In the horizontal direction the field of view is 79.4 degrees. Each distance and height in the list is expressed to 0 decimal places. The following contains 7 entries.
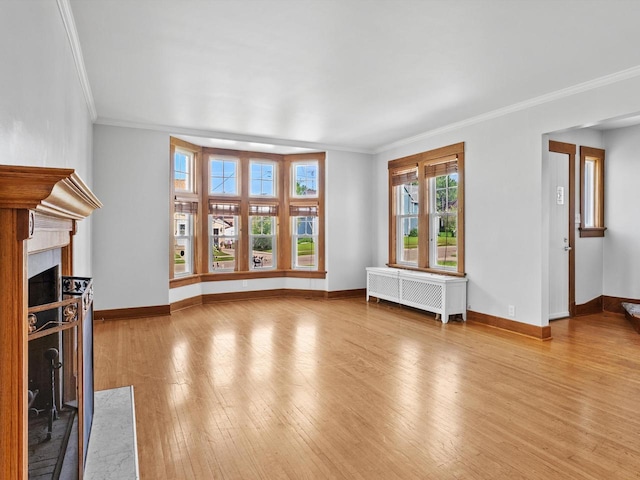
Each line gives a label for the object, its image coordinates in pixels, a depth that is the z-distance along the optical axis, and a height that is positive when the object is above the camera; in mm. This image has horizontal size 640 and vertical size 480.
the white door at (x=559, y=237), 5469 +32
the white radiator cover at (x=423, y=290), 5508 -793
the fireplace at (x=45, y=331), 994 -325
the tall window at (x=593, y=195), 5938 +700
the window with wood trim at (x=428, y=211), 5812 +481
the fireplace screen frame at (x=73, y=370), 1646 -636
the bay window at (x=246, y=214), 6656 +478
